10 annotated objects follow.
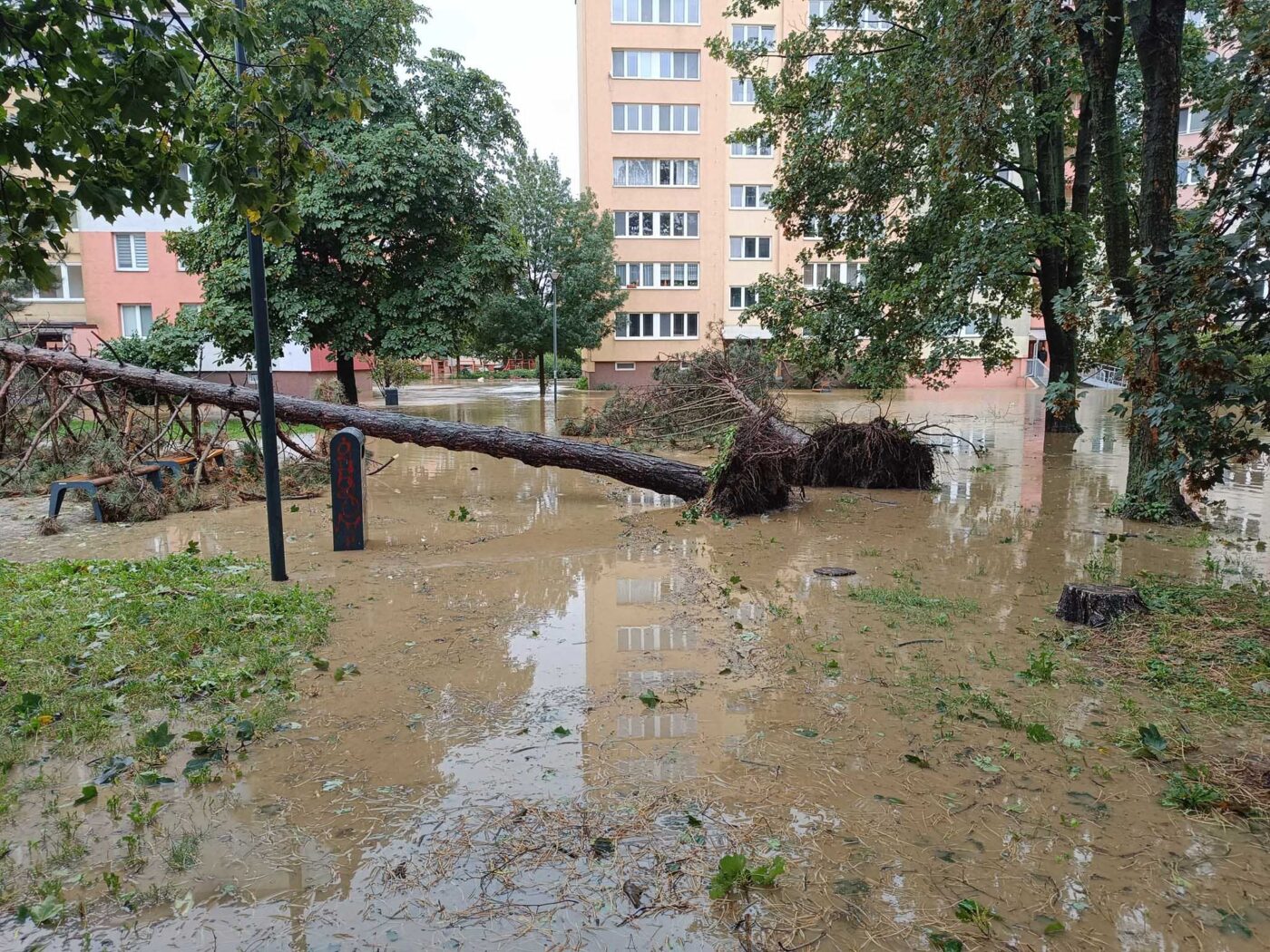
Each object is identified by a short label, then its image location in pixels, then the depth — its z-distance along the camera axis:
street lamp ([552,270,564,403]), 31.33
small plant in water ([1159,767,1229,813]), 3.60
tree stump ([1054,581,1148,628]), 6.13
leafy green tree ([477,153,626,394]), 36.91
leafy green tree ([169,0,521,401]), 20.33
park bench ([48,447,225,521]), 10.38
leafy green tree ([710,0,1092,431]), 12.86
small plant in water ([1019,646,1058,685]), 5.09
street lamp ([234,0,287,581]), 7.01
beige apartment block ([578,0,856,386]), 41.94
